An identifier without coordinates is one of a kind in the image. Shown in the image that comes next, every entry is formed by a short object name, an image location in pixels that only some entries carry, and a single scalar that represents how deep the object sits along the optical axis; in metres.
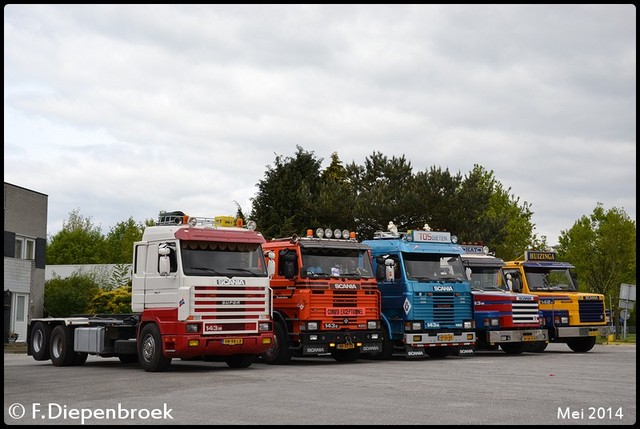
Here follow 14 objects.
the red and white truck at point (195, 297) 19.83
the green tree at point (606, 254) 59.19
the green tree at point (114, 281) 50.54
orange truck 22.81
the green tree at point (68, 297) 49.81
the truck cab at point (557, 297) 28.97
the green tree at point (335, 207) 49.81
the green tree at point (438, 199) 49.23
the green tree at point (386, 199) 49.03
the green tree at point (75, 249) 95.75
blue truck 24.77
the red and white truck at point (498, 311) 27.34
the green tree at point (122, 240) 90.44
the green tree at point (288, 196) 52.34
